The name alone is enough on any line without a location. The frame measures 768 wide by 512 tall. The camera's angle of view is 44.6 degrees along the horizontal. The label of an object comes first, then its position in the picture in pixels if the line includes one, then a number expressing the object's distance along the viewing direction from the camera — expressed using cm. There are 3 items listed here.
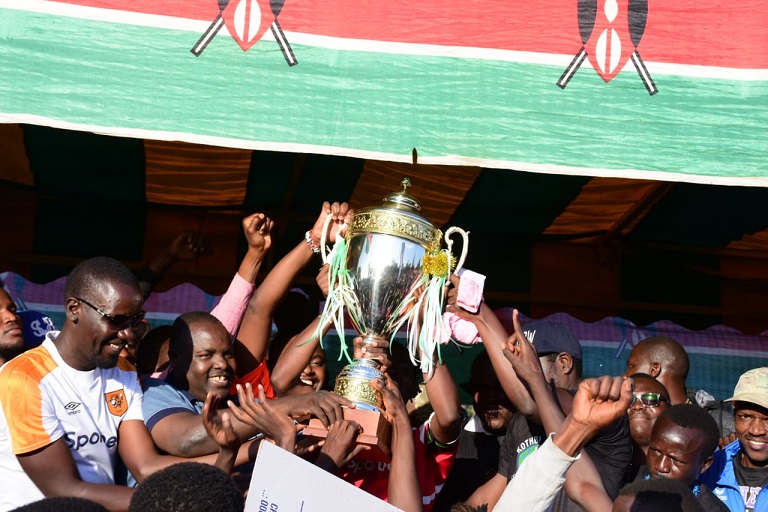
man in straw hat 426
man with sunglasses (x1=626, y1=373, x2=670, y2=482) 427
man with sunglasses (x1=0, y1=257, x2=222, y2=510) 322
